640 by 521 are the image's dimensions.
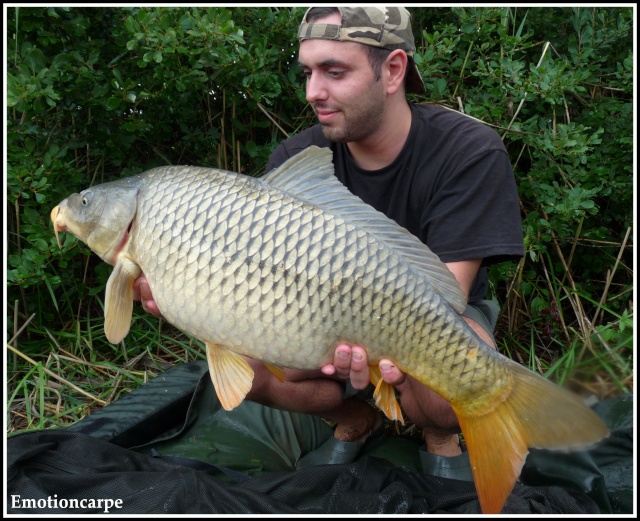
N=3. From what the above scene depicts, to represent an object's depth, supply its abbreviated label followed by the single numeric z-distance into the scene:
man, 1.67
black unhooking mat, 1.45
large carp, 1.26
